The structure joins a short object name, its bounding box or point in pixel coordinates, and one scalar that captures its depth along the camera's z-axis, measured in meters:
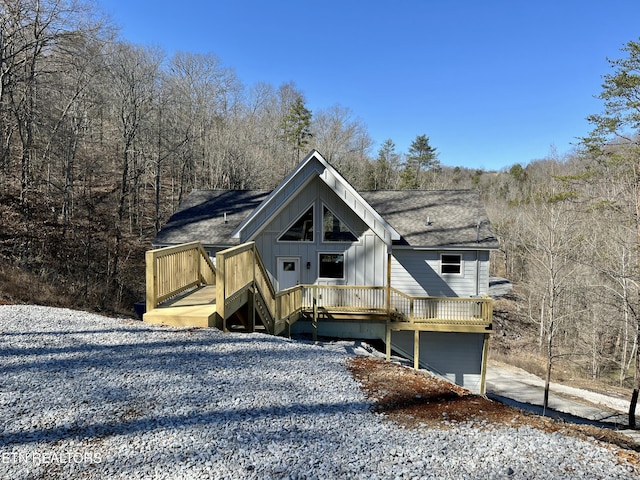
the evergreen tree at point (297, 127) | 43.25
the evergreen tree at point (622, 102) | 20.78
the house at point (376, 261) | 12.93
